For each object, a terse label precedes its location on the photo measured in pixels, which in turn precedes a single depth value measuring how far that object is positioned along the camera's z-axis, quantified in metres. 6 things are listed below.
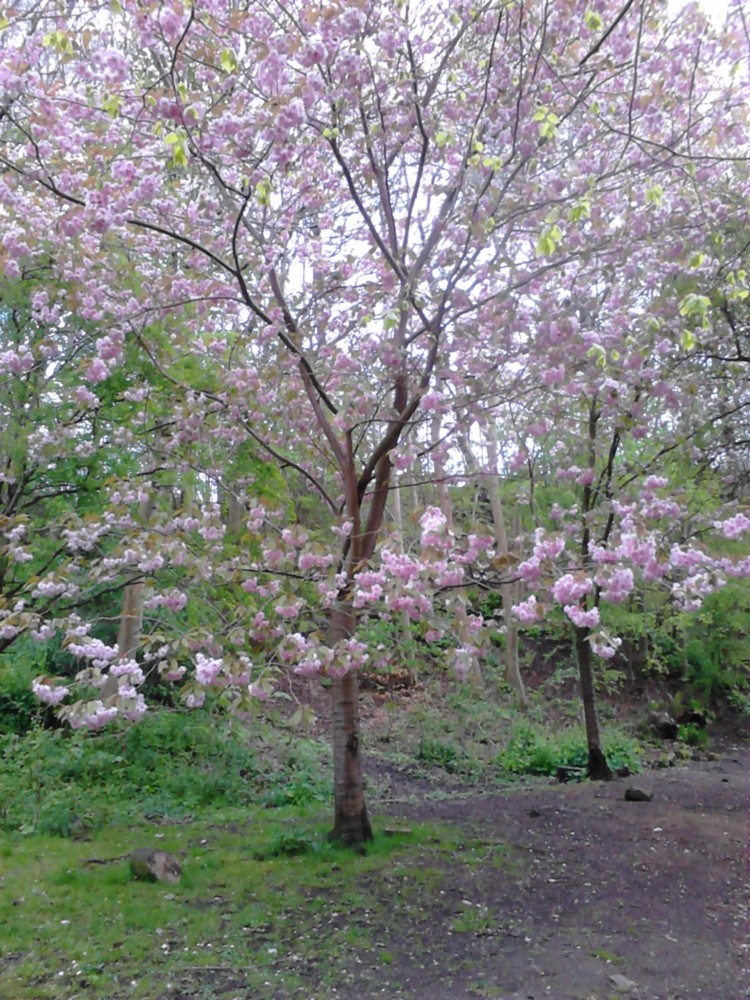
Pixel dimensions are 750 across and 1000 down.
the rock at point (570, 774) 10.49
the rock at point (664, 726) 15.12
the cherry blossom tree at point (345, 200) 4.88
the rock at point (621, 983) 4.08
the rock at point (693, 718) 15.84
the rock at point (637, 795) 8.70
